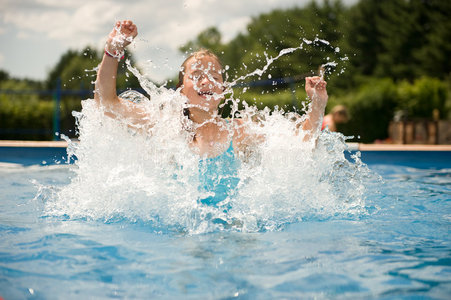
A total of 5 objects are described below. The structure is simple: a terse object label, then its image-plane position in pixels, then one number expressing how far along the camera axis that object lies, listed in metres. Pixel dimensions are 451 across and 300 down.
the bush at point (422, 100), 15.59
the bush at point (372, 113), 15.73
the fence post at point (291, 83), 11.09
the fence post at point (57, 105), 11.18
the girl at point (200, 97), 2.80
